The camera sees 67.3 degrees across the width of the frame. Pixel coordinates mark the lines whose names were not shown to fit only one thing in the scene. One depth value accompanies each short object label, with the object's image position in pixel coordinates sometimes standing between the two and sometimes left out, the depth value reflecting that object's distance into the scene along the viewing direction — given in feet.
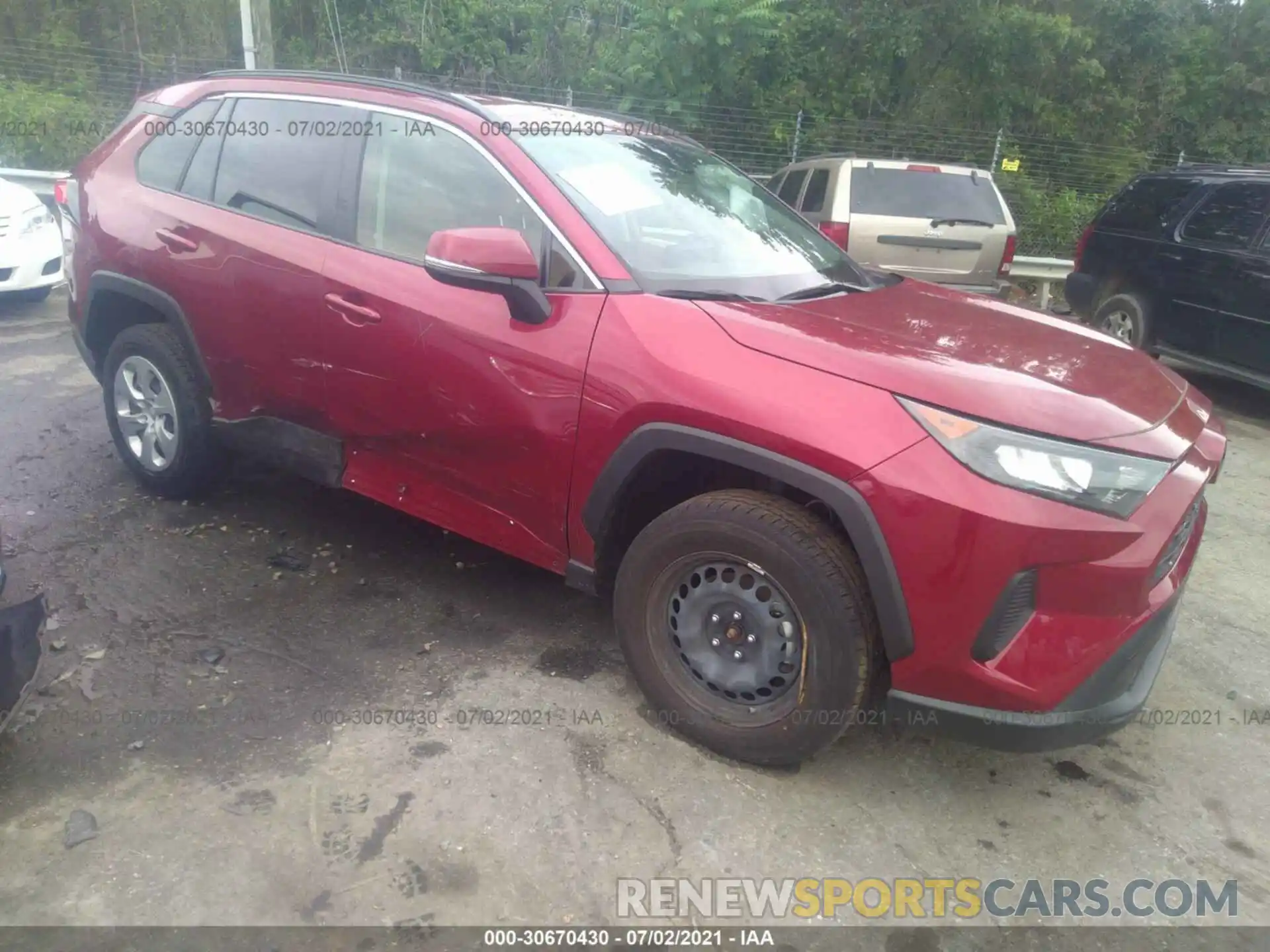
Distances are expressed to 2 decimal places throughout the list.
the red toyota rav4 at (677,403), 7.76
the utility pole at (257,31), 36.65
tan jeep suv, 26.27
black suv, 22.24
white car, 24.97
